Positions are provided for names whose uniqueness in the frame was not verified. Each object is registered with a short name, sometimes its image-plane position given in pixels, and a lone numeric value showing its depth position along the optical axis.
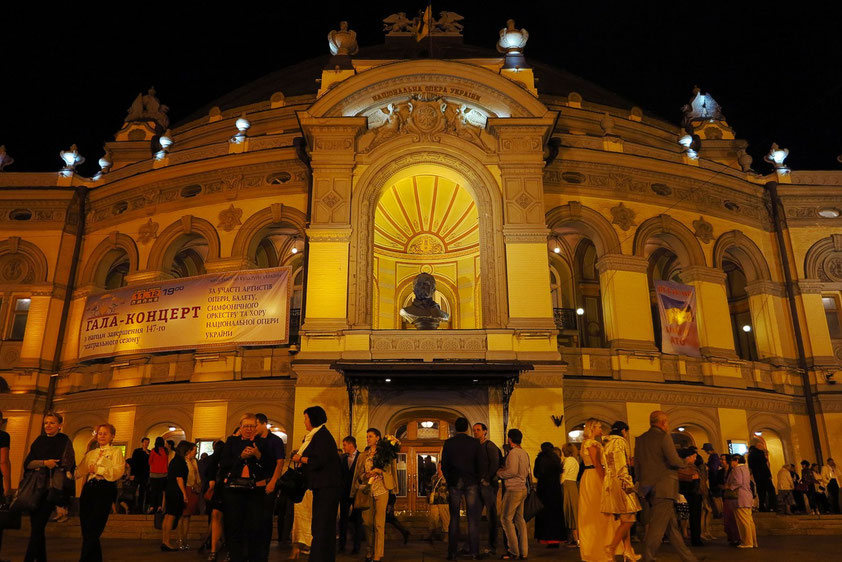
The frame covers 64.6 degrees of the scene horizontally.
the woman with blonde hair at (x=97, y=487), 7.95
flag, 25.22
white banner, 20.27
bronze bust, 20.45
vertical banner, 21.05
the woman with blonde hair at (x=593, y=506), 8.60
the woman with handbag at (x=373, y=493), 9.59
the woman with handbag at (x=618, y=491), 8.36
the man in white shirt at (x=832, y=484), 18.22
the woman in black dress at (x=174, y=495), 11.14
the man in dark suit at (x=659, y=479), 8.38
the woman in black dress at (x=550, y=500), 11.15
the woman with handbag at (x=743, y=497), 11.62
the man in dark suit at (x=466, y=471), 10.13
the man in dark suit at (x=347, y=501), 10.85
